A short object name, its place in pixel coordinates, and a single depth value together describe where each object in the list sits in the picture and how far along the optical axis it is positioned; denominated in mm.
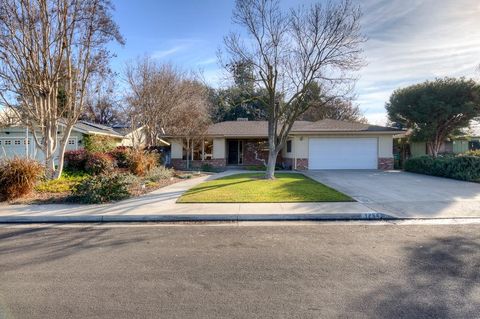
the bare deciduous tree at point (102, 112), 33100
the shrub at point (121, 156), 17141
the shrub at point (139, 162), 15883
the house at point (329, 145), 20703
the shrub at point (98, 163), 15969
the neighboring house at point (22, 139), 22297
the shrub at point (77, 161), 17016
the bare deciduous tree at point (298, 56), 13844
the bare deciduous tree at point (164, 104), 21797
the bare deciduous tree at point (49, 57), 12305
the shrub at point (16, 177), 9914
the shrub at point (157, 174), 14790
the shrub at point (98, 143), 20381
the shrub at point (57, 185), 11320
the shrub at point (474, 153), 16305
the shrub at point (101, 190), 9500
